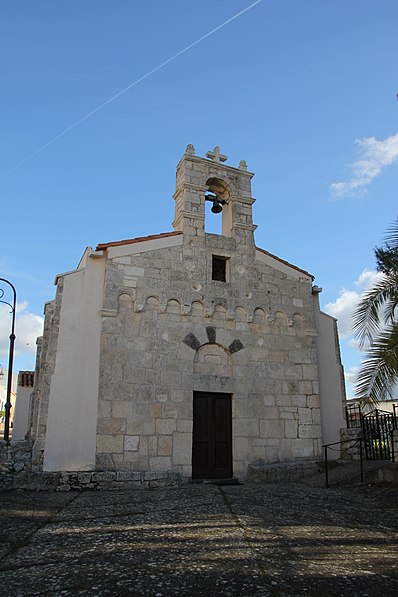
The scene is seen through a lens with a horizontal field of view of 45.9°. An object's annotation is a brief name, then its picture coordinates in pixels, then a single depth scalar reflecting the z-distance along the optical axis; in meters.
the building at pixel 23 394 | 19.11
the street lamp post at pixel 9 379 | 10.93
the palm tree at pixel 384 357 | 7.37
